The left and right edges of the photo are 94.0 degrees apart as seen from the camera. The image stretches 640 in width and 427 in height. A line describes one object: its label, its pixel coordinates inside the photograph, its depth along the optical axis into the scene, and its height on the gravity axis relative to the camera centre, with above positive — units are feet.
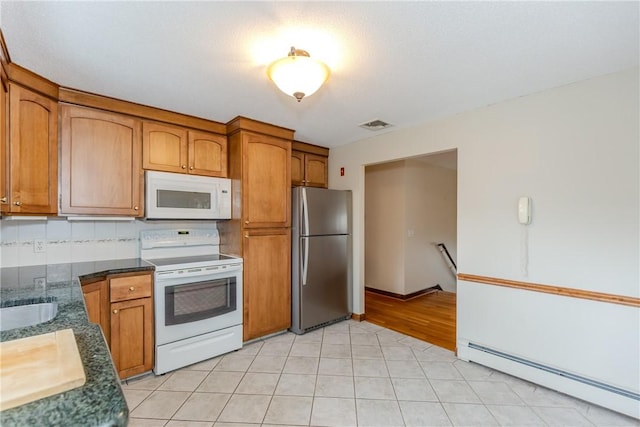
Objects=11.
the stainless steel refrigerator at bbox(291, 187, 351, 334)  10.93 -1.63
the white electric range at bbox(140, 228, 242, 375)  8.09 -2.46
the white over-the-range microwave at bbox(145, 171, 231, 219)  8.72 +0.59
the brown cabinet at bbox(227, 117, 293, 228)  9.82 +1.48
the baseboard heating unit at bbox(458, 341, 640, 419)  6.42 -4.01
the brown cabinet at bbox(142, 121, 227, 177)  8.84 +2.05
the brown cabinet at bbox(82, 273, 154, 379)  7.24 -2.56
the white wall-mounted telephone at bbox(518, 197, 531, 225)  7.63 +0.12
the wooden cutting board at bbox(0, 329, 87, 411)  2.32 -1.37
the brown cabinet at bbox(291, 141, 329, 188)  12.39 +2.17
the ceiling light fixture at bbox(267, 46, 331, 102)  5.43 +2.65
